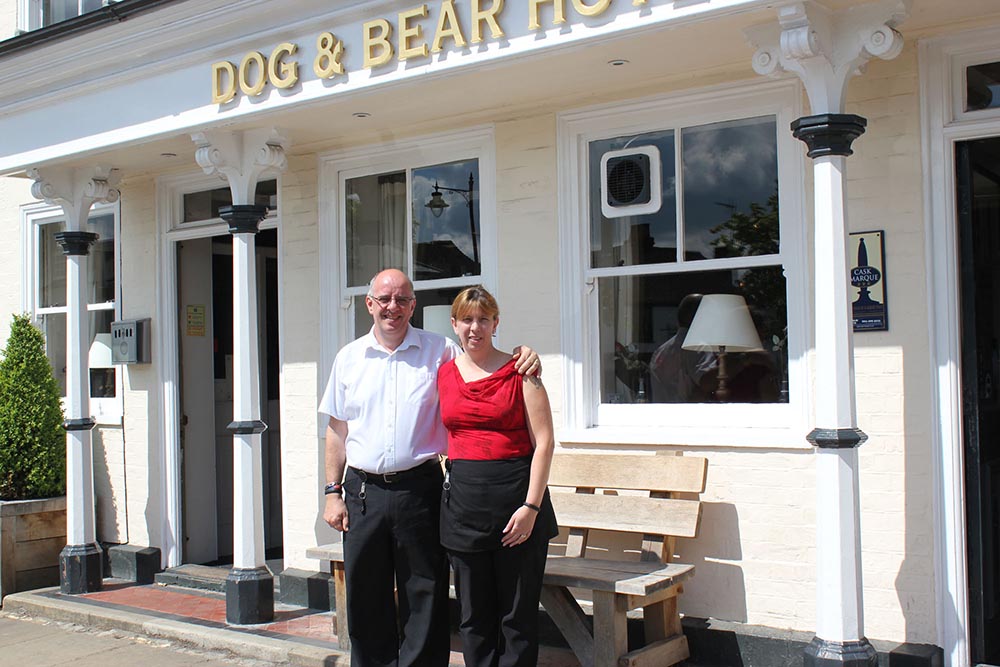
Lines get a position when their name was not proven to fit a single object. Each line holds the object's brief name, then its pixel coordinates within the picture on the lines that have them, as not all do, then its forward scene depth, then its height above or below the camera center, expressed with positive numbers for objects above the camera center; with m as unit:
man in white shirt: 4.48 -0.61
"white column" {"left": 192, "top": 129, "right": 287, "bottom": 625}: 6.40 -0.07
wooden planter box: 7.60 -1.38
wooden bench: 4.77 -1.09
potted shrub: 7.65 -0.85
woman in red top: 4.25 -0.63
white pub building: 4.72 +0.59
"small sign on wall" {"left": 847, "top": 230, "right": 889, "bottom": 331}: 4.87 +0.26
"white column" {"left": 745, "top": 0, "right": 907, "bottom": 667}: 4.30 +0.02
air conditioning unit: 5.68 +0.89
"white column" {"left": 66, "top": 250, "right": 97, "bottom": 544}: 7.53 -0.40
